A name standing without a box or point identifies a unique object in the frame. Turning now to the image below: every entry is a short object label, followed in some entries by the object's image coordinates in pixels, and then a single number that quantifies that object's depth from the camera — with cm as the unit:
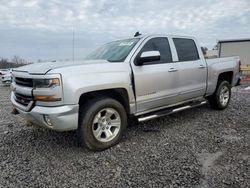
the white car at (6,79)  1511
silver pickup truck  268
